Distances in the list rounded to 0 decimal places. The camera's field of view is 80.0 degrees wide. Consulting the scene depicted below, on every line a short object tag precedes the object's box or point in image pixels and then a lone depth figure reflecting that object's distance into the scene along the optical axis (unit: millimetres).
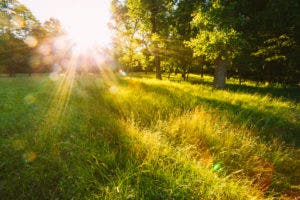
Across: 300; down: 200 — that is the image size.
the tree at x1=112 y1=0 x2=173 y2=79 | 17953
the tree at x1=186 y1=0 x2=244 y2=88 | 9477
